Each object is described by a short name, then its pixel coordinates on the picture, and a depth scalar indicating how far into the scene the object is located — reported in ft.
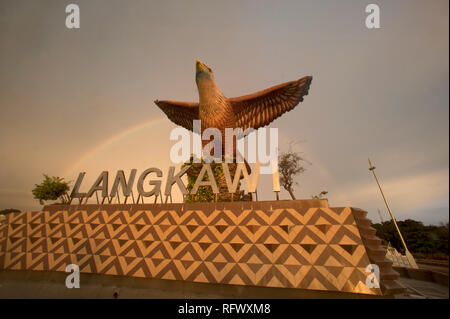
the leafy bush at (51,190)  44.27
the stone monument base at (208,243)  23.85
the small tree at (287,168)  61.22
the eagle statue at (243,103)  35.29
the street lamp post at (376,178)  61.85
